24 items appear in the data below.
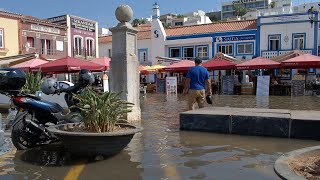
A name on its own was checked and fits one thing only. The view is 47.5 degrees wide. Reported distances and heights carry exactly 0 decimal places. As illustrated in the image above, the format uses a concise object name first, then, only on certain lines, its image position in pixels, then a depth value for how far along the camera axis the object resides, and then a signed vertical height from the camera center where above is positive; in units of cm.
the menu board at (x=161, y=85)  2643 -53
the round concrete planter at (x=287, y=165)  390 -105
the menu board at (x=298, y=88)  2134 -64
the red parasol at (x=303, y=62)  2066 +88
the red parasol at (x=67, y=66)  1513 +54
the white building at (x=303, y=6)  7150 +1429
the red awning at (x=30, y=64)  1827 +75
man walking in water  893 -13
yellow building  3136 +371
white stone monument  911 +47
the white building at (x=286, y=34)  3103 +374
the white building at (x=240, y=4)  11012 +2259
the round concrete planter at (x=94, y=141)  520 -93
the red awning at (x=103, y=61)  1779 +86
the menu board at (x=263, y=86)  2153 -52
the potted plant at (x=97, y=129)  526 -79
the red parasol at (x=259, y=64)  2180 +80
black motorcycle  606 -64
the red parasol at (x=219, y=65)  2308 +81
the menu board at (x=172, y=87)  2440 -62
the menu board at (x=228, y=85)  2372 -49
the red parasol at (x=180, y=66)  2525 +81
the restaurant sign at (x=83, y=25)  3905 +592
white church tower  3797 +439
